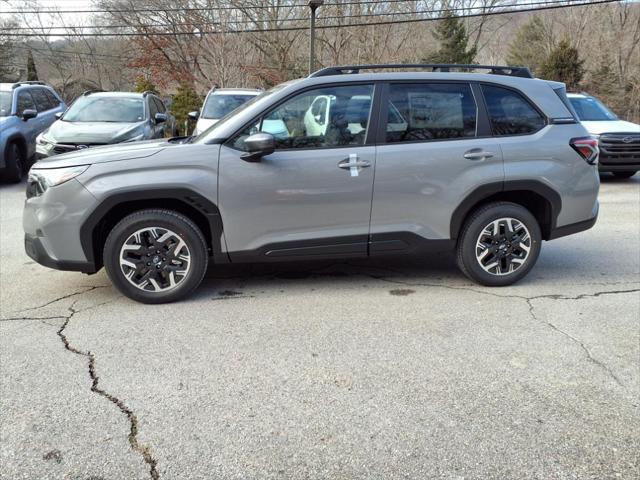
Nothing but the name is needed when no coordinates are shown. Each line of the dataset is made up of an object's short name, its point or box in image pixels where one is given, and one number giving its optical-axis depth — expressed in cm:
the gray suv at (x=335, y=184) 420
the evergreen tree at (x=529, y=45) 3928
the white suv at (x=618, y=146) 1116
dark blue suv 1020
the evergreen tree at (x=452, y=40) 3725
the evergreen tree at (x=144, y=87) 2588
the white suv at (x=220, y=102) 1172
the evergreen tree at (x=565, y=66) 2989
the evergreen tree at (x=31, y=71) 3419
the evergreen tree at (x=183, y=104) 2391
